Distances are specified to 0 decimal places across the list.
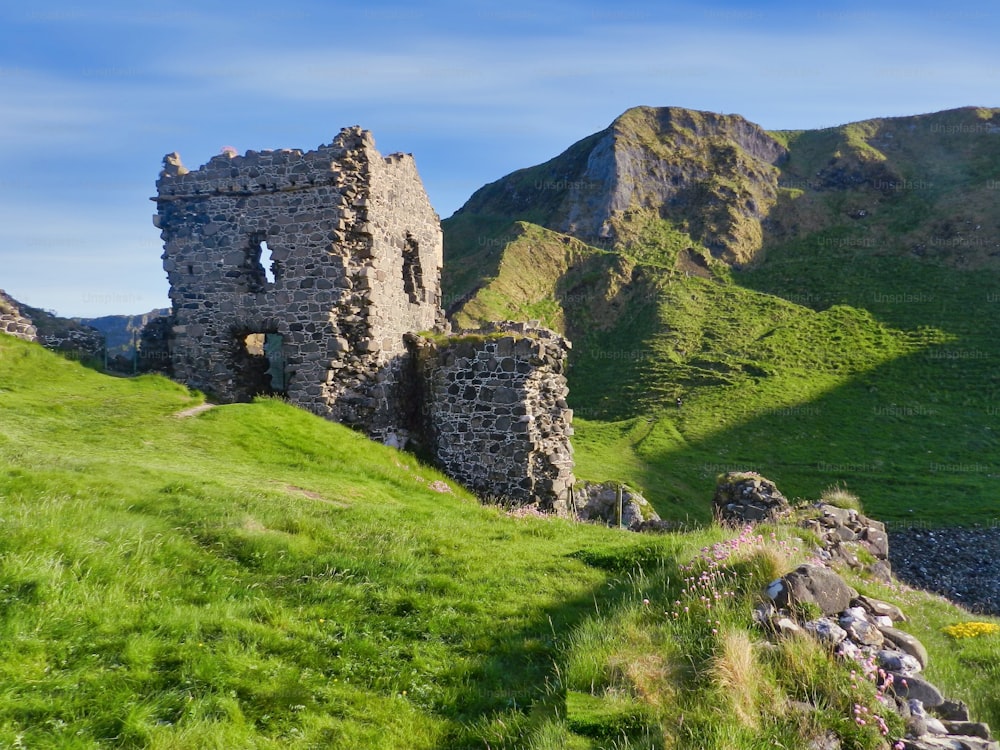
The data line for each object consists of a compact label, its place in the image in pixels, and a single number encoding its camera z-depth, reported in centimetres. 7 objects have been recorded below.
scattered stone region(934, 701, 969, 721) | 532
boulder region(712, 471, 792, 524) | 1802
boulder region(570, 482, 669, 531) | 1933
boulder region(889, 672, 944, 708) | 538
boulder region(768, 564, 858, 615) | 629
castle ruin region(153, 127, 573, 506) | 1828
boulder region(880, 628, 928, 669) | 620
